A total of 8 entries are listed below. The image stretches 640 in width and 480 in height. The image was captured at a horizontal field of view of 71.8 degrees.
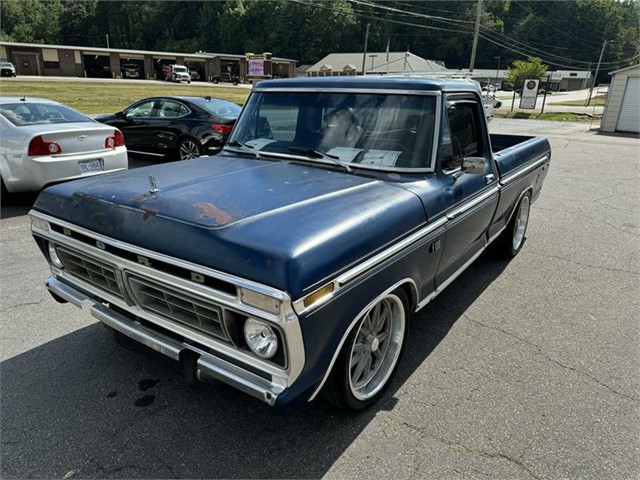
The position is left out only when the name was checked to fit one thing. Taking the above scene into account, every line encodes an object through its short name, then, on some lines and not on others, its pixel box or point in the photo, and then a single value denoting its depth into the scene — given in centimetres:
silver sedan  609
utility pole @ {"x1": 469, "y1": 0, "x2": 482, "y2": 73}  3026
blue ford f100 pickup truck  197
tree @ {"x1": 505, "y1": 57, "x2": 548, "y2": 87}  4641
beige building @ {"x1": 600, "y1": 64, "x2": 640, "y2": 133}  2141
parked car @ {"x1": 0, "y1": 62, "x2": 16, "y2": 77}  4731
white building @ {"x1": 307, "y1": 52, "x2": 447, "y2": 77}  5834
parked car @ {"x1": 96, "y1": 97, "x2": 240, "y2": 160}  906
